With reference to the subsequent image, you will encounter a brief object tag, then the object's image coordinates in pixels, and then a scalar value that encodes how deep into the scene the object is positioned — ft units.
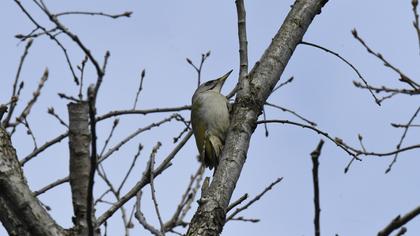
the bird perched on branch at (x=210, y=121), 40.98
